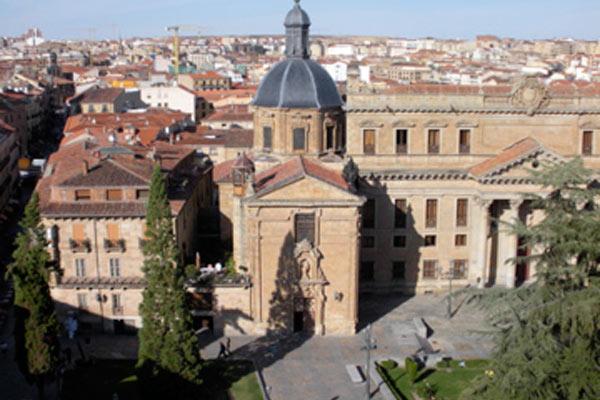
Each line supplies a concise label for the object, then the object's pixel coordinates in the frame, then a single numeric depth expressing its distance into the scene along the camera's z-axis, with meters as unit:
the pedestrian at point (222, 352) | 50.09
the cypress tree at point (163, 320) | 41.50
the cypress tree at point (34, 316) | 42.53
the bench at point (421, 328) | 54.06
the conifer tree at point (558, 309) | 28.11
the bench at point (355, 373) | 47.38
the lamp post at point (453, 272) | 62.38
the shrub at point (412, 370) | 47.25
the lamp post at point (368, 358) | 41.88
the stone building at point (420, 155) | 58.25
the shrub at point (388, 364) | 49.22
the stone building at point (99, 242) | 52.84
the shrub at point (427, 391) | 45.06
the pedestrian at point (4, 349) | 50.62
